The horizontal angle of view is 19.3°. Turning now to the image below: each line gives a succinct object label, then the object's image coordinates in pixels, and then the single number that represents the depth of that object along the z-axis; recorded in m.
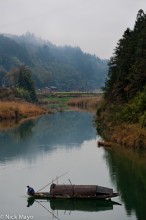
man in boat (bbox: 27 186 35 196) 28.21
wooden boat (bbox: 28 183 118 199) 27.17
